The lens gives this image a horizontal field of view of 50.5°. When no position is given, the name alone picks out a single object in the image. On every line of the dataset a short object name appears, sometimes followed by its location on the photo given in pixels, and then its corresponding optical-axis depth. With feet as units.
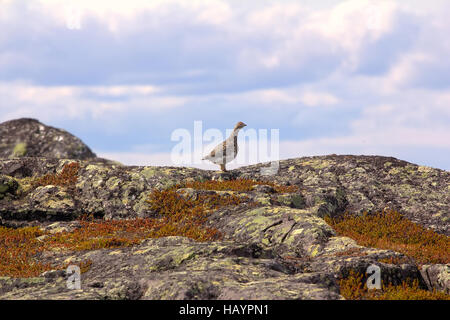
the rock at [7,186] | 72.11
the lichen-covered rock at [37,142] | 148.36
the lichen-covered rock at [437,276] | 38.32
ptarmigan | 74.43
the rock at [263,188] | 68.78
